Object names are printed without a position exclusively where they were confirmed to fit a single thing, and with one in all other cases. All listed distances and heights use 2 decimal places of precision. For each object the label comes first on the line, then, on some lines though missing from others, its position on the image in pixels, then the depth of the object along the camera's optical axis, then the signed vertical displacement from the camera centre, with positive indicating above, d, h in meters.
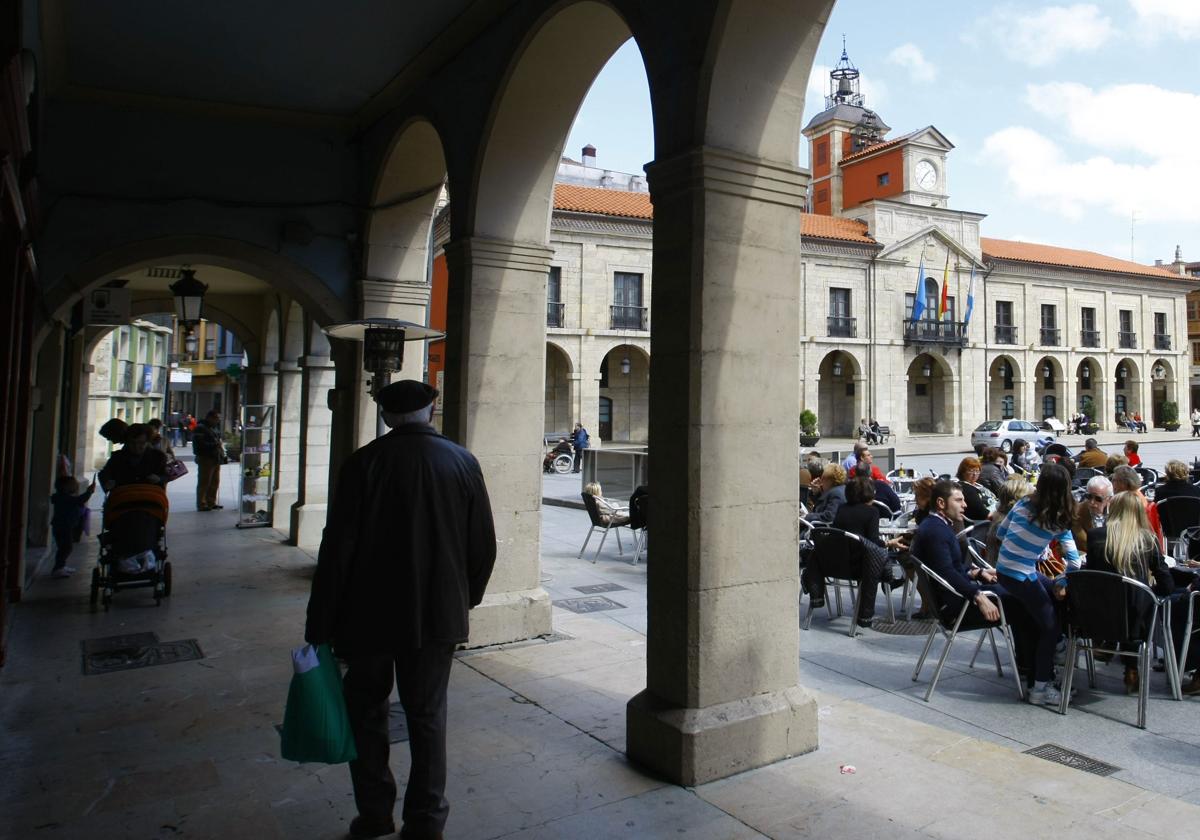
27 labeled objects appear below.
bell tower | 42.12 +17.34
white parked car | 28.83 +1.37
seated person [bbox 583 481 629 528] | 9.20 -0.55
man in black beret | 2.81 -0.48
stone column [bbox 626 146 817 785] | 3.46 -0.05
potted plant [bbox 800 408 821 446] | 30.65 +1.55
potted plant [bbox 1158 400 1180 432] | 41.88 +2.98
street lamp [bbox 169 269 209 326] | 9.16 +1.85
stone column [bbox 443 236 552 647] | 5.49 +0.45
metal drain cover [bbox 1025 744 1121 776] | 3.75 -1.35
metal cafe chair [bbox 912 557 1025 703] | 4.71 -0.87
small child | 8.41 -0.66
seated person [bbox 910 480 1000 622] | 4.73 -0.58
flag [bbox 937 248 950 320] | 34.94 +7.54
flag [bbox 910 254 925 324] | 34.06 +7.13
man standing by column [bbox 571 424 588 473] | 24.44 +0.69
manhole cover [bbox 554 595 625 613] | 6.79 -1.18
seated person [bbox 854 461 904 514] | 8.32 -0.27
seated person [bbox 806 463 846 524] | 7.22 -0.24
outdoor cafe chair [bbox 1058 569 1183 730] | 4.38 -0.77
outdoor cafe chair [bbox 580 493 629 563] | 9.18 -0.59
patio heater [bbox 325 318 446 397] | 5.61 +0.80
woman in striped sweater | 4.59 -0.47
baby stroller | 6.84 -0.70
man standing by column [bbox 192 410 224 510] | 13.80 +0.00
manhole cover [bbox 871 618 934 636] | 6.21 -1.22
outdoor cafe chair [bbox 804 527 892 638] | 6.18 -0.67
